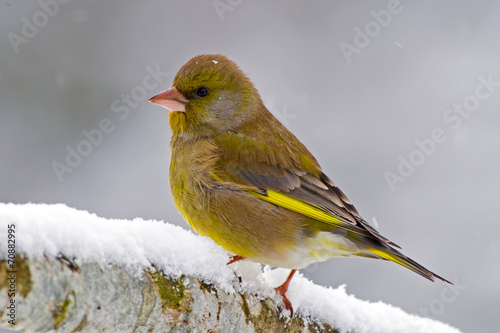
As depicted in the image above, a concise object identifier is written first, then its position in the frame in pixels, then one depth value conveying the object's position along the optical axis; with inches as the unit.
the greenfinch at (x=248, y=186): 97.8
